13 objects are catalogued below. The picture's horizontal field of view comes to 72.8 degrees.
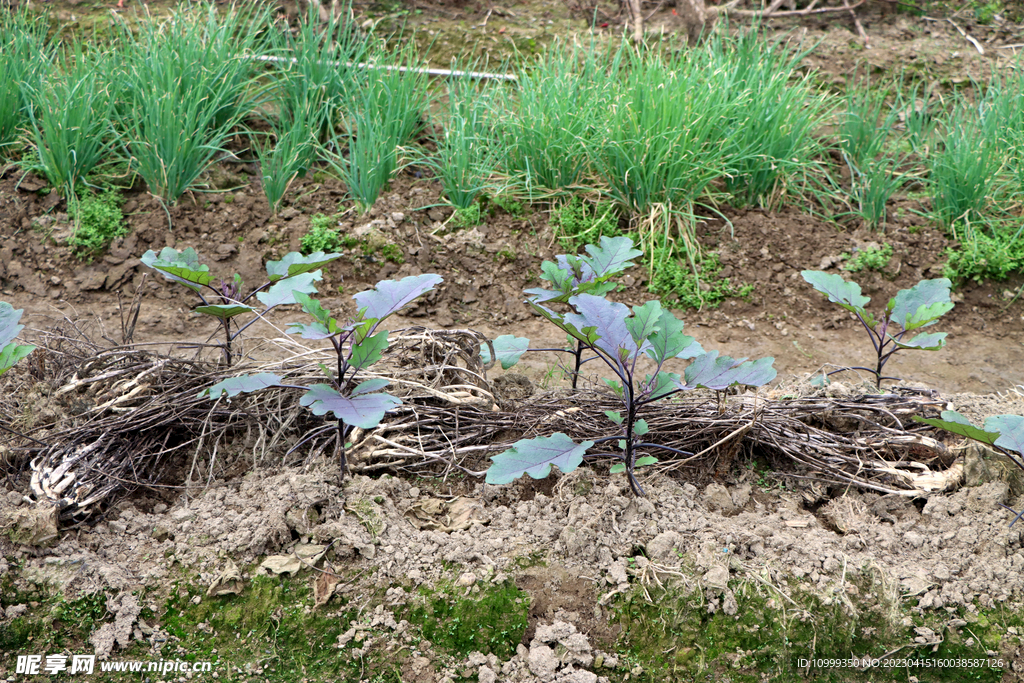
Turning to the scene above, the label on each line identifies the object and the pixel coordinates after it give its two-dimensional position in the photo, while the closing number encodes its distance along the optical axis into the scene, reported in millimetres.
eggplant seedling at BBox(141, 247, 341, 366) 1525
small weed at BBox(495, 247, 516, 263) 2947
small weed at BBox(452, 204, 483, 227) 3008
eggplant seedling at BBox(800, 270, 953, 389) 1677
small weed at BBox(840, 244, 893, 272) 2959
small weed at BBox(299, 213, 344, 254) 2911
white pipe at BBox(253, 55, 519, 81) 3325
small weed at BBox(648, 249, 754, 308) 2902
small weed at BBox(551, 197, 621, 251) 2928
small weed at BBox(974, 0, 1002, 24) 4699
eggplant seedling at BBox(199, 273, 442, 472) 1296
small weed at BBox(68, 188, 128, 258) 2865
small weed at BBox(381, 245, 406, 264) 2911
